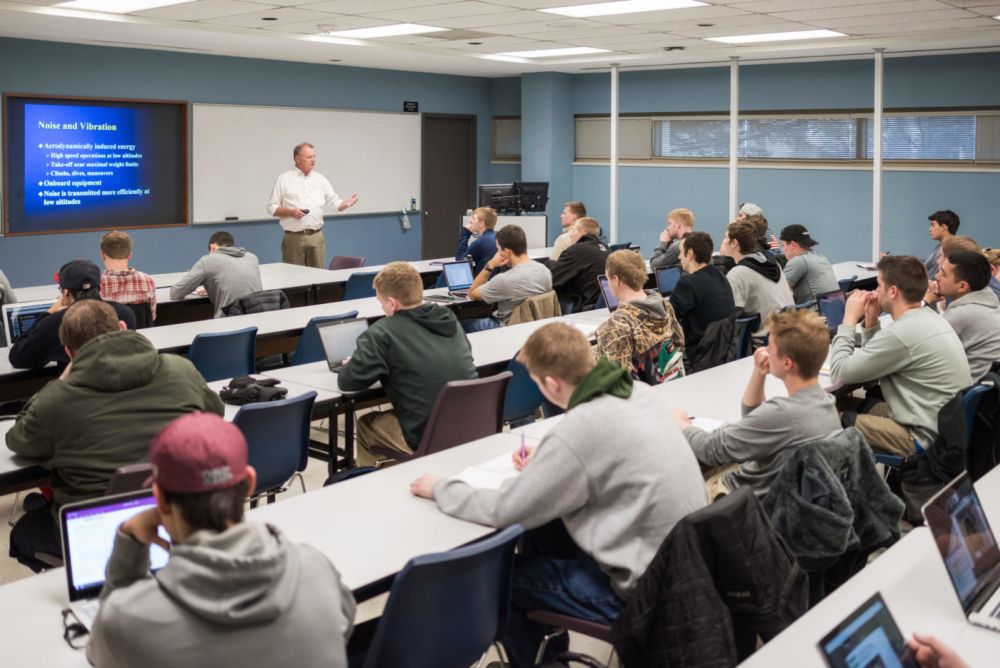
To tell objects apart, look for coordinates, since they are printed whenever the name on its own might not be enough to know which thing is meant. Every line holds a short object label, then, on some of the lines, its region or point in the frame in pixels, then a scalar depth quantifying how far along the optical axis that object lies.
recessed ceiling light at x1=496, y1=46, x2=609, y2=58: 10.50
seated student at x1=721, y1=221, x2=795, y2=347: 6.29
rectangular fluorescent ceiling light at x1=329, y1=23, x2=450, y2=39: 8.68
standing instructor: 9.78
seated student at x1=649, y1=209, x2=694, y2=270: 8.55
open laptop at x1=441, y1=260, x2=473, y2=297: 7.38
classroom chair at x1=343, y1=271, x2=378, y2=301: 7.38
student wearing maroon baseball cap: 1.59
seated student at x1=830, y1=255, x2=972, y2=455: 4.09
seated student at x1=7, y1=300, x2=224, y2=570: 3.06
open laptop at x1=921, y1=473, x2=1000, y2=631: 2.20
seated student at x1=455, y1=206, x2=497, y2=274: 8.30
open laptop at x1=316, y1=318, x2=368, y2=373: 4.68
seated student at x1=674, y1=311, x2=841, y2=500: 3.03
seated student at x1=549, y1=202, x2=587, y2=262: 9.60
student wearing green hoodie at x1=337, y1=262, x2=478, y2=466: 4.22
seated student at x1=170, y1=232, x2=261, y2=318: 6.70
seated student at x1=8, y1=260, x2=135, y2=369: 4.50
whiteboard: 10.87
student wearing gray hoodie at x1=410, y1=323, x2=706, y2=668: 2.54
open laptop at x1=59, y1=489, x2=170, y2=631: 2.23
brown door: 13.33
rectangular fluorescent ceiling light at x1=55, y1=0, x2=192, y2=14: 7.39
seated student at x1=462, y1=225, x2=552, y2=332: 6.46
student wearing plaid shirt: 5.79
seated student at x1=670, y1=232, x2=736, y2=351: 5.79
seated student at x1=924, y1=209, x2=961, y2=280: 8.27
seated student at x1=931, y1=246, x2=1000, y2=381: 4.67
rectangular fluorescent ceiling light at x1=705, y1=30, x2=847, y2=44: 9.13
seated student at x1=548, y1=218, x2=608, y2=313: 7.36
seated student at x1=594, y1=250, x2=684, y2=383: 4.66
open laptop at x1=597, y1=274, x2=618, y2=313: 6.26
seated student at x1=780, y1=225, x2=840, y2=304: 7.18
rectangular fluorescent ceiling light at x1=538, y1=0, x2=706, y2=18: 7.37
